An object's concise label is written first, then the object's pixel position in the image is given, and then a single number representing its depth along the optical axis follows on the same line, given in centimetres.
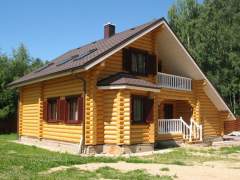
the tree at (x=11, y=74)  2258
